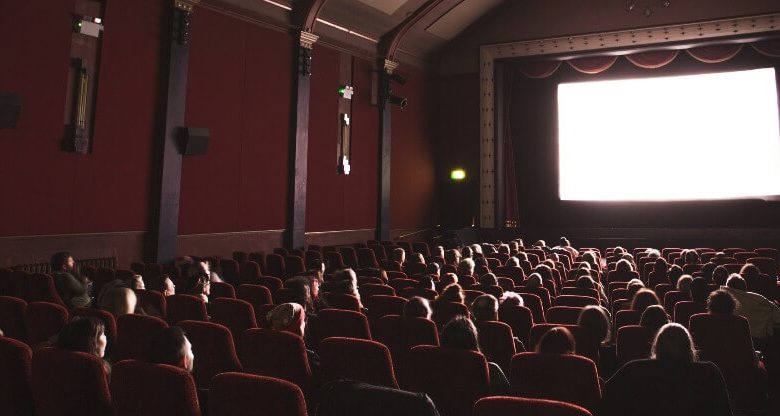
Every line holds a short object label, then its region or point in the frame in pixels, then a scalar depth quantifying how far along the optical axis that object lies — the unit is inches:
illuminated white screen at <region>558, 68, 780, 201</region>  530.9
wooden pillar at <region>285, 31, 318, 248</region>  446.9
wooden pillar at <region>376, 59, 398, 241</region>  547.8
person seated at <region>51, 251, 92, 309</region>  198.4
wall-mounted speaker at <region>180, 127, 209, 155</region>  358.3
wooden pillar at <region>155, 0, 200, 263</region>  351.6
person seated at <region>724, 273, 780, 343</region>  179.9
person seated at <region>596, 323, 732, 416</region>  97.0
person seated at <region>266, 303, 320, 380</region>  135.9
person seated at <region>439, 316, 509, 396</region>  113.6
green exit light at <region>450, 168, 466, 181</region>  633.0
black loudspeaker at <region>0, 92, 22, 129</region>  264.7
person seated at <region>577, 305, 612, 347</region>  149.4
